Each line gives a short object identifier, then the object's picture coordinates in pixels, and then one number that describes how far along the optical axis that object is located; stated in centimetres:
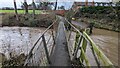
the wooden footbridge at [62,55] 135
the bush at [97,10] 1288
